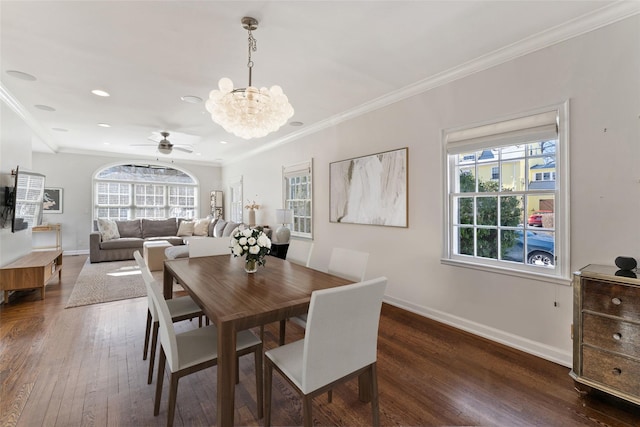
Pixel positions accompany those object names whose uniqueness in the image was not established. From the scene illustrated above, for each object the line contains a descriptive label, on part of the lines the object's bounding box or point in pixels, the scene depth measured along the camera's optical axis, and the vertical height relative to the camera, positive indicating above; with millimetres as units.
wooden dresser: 1689 -746
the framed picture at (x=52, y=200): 6762 +316
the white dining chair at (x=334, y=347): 1233 -644
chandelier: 2180 +854
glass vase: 2221 -411
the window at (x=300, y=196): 4988 +333
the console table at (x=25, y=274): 3482 -780
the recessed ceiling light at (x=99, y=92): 3412 +1489
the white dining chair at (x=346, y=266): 2213 -431
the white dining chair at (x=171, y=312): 1879 -766
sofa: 6246 -487
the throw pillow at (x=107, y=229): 6516 -369
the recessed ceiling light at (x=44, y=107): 3967 +1507
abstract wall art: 3412 +330
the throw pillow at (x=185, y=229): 7516 -415
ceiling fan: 4792 +1172
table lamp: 5117 -152
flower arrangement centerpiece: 2137 -247
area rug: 3859 -1126
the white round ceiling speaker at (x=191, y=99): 3553 +1466
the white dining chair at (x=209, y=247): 3123 -380
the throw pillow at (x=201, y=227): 7613 -367
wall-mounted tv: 3672 +200
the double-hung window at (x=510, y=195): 2307 +177
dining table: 1320 -487
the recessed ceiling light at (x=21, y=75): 2951 +1476
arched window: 7543 +597
